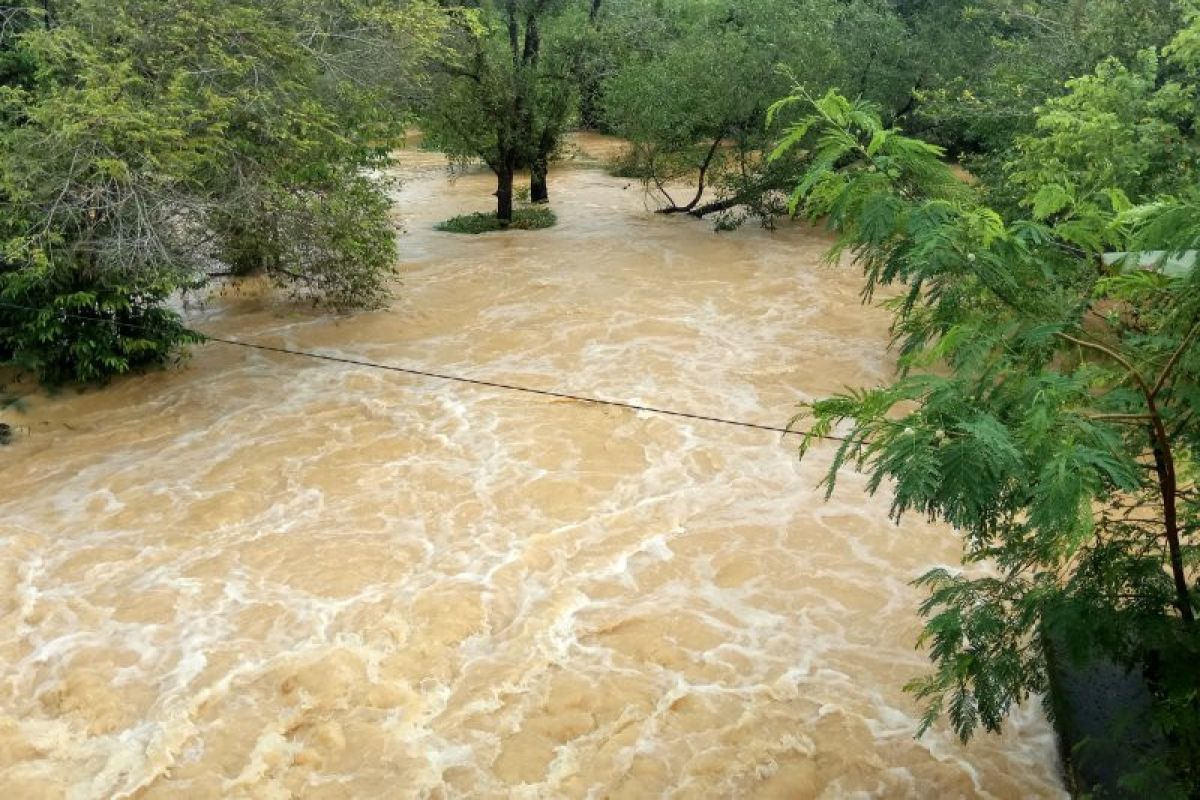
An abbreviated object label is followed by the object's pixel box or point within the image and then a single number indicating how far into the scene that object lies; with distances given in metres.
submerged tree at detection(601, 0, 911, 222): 19.62
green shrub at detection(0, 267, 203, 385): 11.99
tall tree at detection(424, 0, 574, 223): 20.09
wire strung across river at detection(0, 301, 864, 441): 12.18
